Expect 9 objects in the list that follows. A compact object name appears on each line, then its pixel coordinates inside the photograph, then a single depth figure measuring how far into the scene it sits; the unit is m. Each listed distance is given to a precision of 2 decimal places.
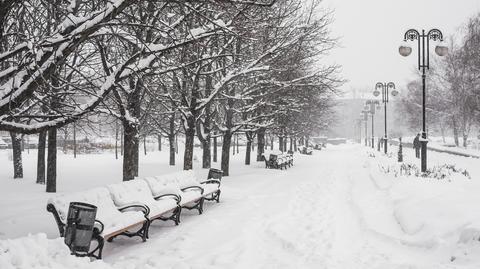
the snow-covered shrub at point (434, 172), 14.76
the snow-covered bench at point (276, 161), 23.86
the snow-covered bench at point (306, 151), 44.28
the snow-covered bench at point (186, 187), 9.18
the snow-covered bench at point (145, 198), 7.57
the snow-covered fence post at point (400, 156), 24.78
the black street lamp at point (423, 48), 15.73
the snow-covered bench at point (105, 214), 6.00
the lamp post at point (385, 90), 31.88
